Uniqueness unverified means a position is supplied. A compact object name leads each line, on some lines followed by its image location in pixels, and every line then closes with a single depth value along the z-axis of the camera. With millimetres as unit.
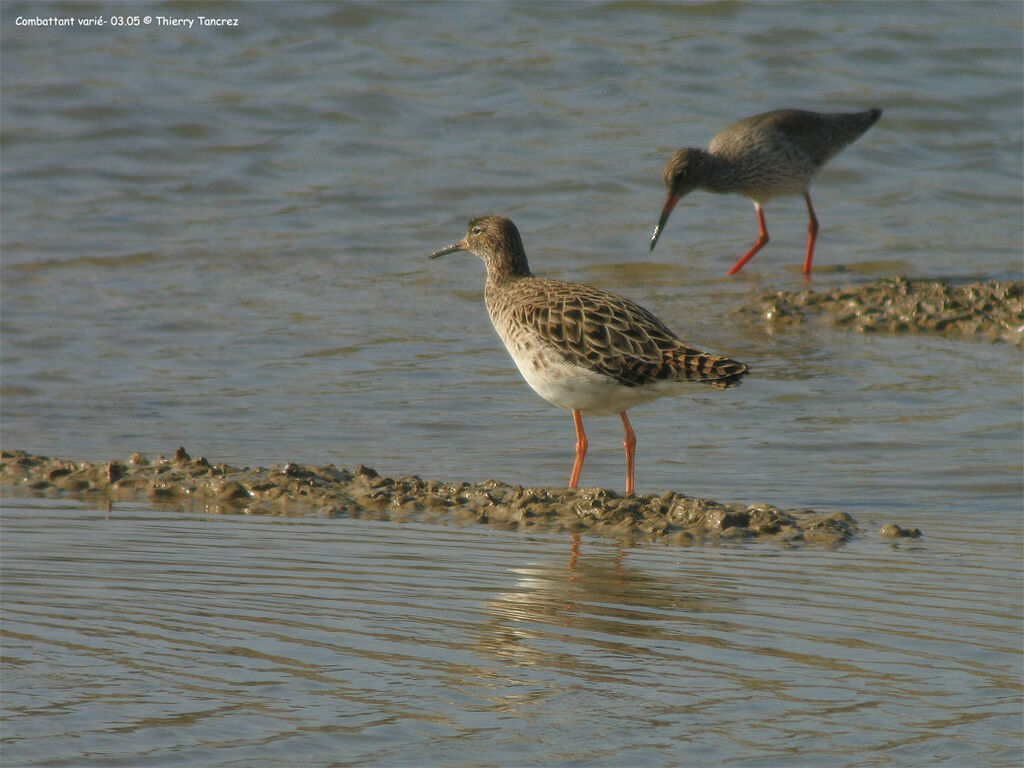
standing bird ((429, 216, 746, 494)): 12719
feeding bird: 24969
